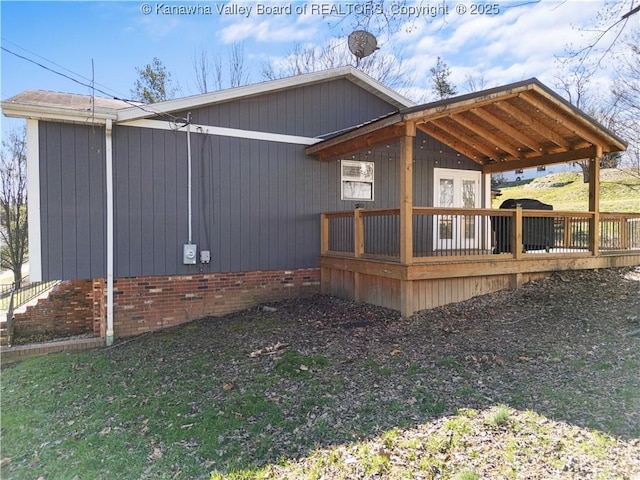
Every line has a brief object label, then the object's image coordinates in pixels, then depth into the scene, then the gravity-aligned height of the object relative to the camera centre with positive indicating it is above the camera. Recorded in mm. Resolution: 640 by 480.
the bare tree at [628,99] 15953 +5757
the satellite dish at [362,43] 6671 +3520
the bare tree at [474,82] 23391 +9153
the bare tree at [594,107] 19825 +7103
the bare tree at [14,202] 14133 +1255
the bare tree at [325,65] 19375 +8587
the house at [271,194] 6320 +783
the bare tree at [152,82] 18281 +7248
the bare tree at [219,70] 19141 +8183
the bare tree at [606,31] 6273 +3339
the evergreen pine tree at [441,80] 19297 +7651
